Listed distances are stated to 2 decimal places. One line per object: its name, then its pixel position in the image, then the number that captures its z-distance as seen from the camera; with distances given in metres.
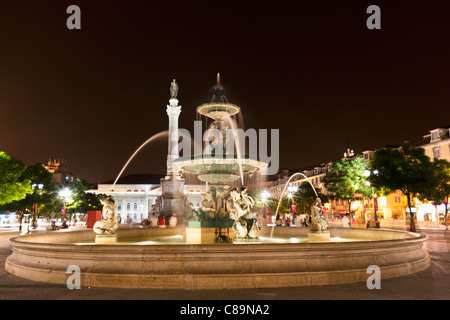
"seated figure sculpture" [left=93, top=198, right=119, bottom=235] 12.35
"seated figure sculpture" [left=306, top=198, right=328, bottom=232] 13.62
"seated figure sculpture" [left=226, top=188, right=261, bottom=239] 10.63
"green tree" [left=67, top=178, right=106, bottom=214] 64.62
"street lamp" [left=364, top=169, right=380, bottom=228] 28.81
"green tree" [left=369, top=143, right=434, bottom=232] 32.16
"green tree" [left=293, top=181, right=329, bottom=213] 59.77
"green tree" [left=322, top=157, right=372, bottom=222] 46.16
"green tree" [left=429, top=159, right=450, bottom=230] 35.56
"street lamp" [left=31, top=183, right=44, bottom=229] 35.28
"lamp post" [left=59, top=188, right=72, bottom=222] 41.47
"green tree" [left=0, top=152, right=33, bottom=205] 30.95
